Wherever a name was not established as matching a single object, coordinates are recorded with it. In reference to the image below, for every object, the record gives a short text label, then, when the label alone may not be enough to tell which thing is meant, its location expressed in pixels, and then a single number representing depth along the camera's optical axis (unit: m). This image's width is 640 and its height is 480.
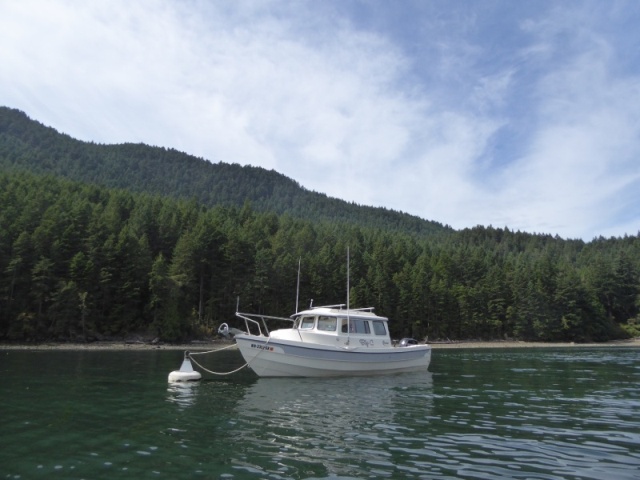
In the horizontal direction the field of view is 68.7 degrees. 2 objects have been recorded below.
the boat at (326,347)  25.20
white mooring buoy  23.95
